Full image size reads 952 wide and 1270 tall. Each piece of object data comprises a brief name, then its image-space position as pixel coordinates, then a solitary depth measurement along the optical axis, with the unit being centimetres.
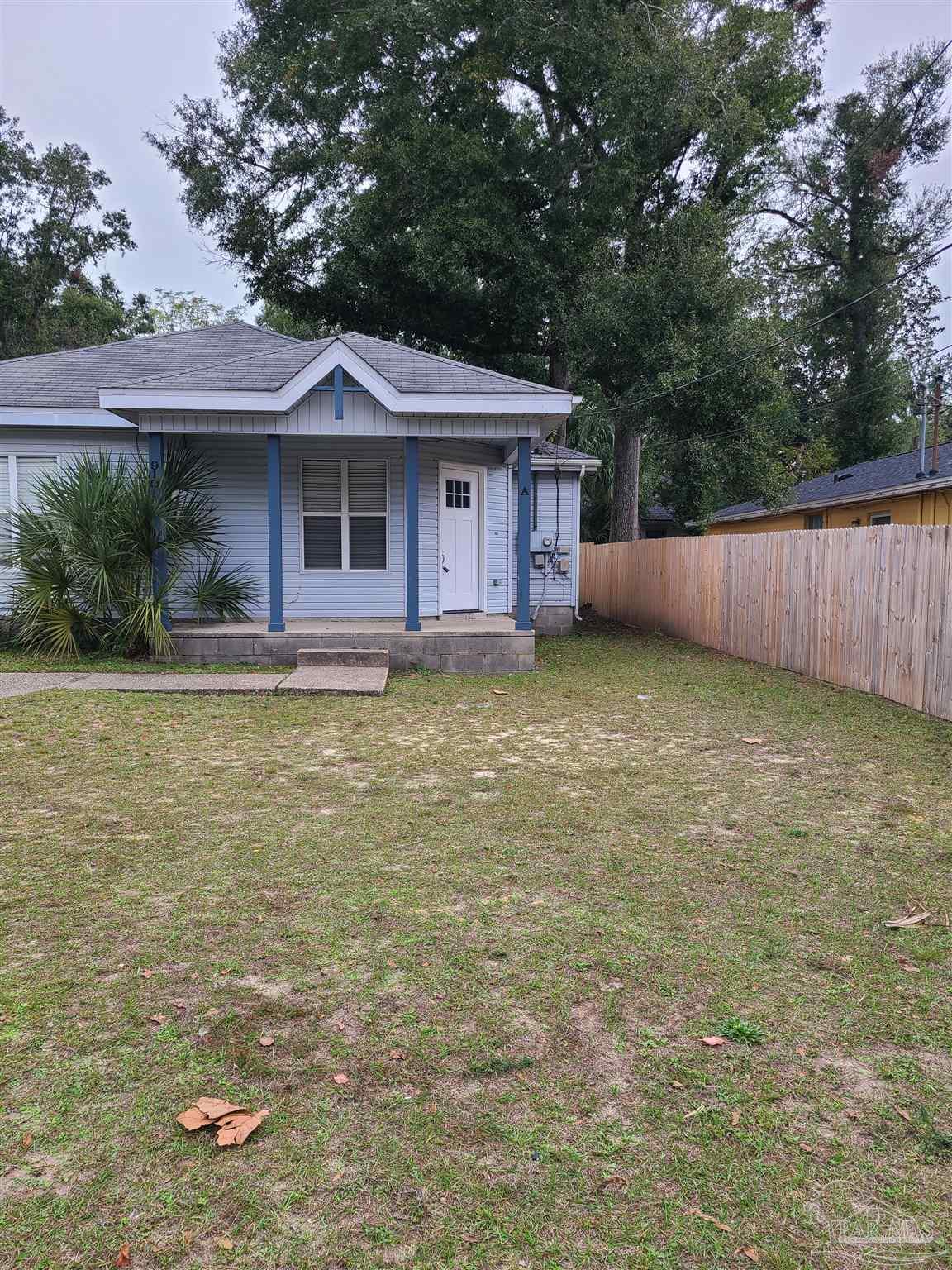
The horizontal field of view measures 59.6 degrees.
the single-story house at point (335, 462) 983
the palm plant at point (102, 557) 948
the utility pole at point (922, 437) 1755
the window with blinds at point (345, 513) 1152
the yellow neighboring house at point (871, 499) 1700
